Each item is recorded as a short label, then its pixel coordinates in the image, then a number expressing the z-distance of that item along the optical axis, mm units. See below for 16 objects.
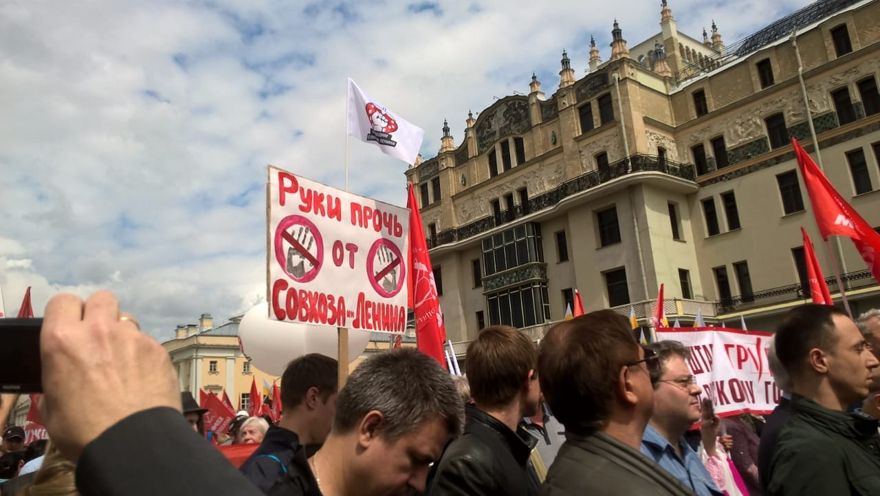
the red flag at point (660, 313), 14094
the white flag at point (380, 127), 7141
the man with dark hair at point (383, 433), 2230
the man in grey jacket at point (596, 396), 2088
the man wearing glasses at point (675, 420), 3443
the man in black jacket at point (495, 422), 2855
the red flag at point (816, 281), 10380
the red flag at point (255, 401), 17523
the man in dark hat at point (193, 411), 5609
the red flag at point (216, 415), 13750
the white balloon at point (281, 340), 7766
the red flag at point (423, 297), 6930
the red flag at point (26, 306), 9102
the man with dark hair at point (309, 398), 3525
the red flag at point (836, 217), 9016
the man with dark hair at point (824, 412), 2770
